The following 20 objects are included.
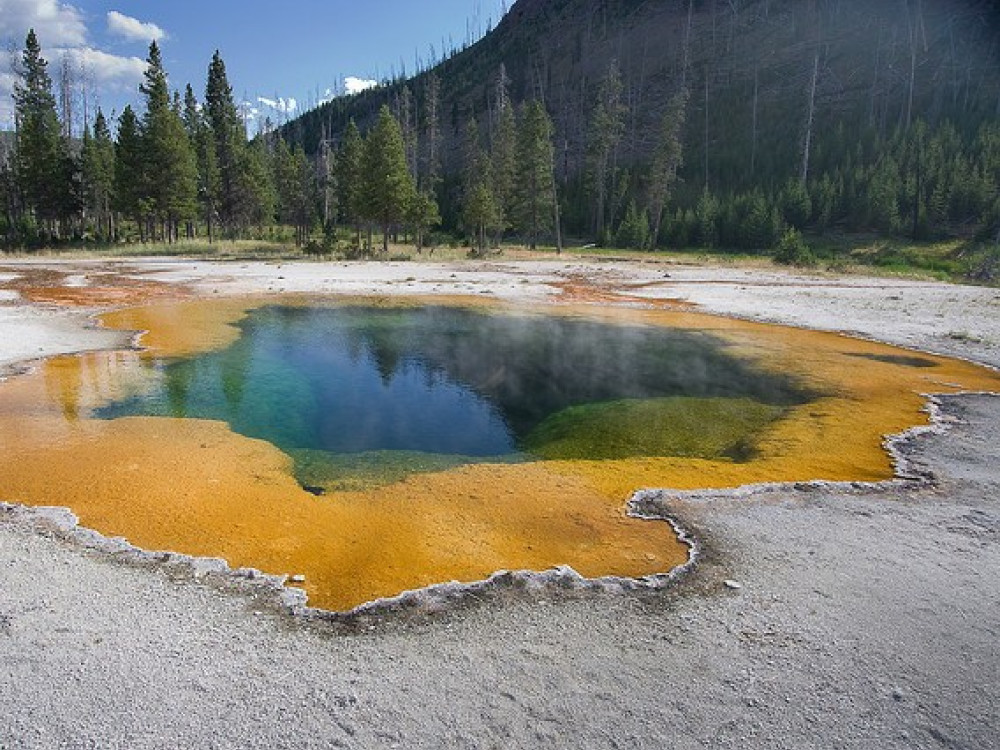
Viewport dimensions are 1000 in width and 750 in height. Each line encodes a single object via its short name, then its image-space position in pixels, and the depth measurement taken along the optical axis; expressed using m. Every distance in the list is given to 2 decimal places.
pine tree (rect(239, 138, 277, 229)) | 60.81
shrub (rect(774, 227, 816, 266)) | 43.50
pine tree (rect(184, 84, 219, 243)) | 57.53
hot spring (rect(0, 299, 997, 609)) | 6.71
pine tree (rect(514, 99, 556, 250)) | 56.84
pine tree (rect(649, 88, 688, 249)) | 59.97
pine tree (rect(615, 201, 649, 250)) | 58.84
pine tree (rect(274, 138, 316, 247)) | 60.62
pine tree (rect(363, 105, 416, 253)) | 48.94
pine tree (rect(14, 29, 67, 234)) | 50.91
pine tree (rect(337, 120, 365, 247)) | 52.34
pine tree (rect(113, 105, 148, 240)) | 50.44
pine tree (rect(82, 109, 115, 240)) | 56.43
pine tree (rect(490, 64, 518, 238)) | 56.47
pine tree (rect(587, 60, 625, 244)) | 64.88
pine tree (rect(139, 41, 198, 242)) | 49.62
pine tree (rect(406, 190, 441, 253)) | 51.72
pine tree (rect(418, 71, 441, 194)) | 73.73
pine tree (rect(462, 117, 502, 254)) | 49.91
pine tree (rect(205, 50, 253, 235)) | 57.28
